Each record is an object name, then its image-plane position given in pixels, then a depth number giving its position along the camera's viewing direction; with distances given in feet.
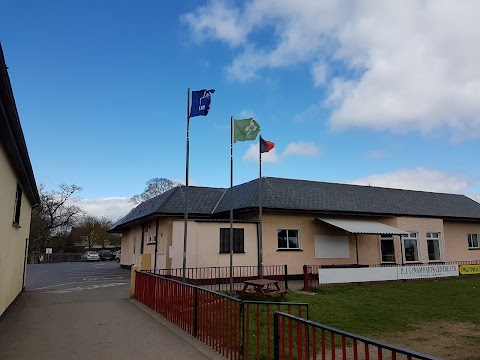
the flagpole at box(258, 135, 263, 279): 53.21
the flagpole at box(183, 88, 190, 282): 42.45
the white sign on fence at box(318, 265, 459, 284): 52.08
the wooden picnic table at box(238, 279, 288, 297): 39.17
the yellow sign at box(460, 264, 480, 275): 68.64
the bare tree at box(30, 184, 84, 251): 171.01
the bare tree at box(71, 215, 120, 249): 218.59
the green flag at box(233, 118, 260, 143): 49.89
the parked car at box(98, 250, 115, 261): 170.19
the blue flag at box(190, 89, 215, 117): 45.44
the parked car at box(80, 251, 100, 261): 163.94
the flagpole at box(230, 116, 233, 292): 47.83
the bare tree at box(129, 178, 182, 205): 207.31
